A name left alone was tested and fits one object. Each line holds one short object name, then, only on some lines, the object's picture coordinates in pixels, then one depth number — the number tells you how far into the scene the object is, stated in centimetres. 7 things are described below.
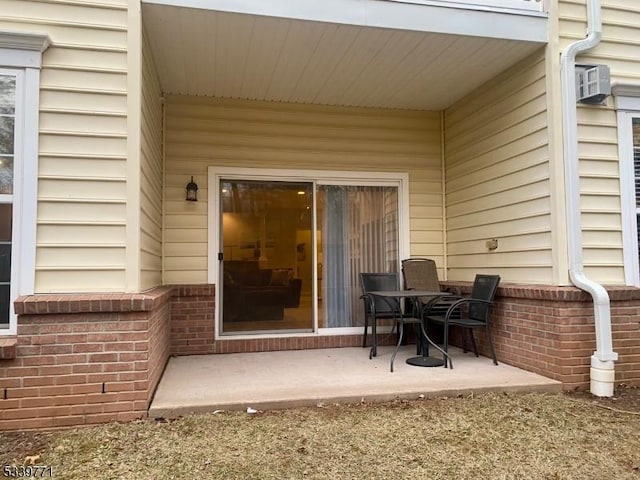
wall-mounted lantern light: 464
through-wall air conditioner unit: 360
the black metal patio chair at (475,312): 403
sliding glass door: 483
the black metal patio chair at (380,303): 444
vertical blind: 511
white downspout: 340
